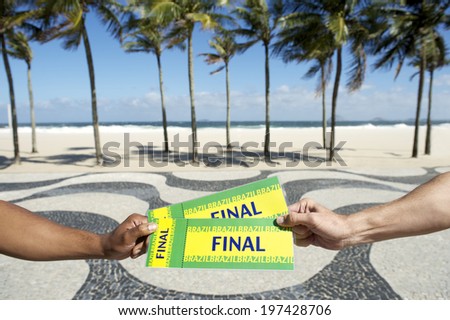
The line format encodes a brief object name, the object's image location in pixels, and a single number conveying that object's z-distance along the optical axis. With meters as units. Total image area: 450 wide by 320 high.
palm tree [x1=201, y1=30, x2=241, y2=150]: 19.52
